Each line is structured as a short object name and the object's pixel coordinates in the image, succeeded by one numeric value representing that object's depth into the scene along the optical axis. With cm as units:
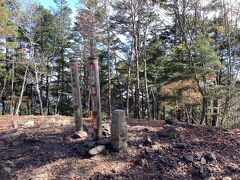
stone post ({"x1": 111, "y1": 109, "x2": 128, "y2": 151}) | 275
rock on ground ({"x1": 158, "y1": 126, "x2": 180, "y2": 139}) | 322
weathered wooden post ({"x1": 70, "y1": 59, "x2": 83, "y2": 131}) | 320
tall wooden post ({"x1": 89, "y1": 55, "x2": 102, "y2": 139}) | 293
